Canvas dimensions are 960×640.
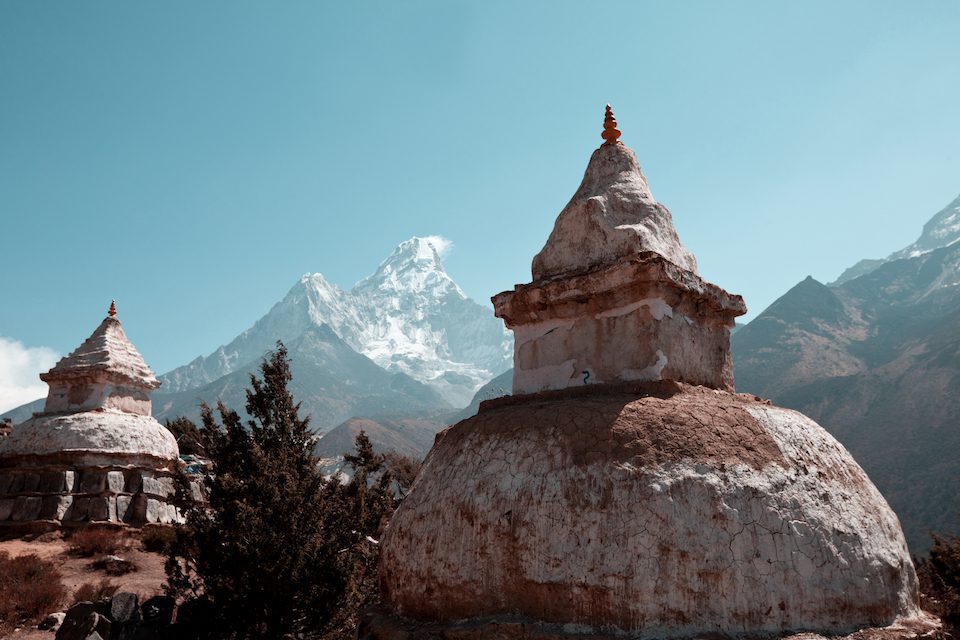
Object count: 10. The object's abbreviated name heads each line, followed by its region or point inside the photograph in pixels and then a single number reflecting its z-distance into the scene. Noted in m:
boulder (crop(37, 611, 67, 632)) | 11.84
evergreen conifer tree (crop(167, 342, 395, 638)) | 9.51
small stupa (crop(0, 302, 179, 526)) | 18.31
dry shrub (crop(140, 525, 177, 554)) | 16.77
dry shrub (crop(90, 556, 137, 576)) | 15.23
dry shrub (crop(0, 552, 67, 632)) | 12.18
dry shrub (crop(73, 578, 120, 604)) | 12.91
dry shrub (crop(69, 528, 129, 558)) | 16.33
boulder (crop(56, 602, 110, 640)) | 9.41
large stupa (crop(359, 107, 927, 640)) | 4.86
